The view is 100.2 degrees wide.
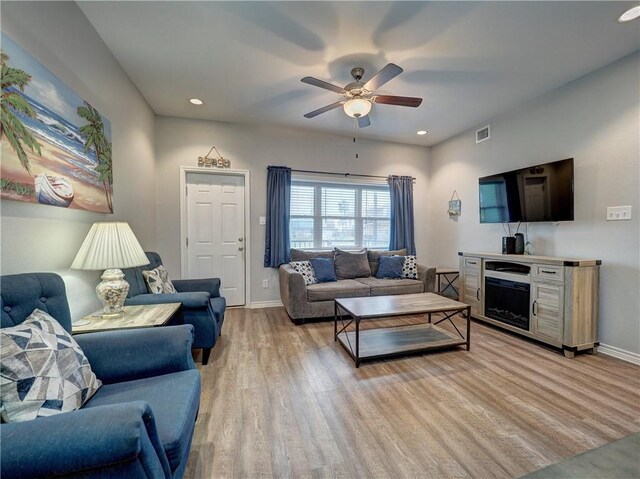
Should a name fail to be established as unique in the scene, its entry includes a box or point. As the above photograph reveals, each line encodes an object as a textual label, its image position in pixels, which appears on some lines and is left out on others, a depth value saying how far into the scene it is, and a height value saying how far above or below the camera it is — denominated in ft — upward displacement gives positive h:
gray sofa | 11.07 -2.28
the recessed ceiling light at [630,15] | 6.26 +5.36
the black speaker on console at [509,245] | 10.70 -0.31
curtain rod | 14.01 +3.44
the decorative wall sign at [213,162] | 12.58 +3.56
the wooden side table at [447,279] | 14.09 -2.31
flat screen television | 9.12 +1.65
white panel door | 12.74 +0.26
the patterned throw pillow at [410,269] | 13.30 -1.60
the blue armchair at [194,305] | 7.27 -1.91
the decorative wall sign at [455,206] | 14.23 +1.70
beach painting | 4.18 +1.85
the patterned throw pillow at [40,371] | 2.97 -1.67
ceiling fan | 7.53 +4.34
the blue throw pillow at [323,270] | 12.46 -1.56
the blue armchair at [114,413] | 2.33 -1.92
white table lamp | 5.65 -0.48
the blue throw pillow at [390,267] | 13.33 -1.52
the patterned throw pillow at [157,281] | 8.03 -1.40
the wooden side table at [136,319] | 5.31 -1.80
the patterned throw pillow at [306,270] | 12.17 -1.54
